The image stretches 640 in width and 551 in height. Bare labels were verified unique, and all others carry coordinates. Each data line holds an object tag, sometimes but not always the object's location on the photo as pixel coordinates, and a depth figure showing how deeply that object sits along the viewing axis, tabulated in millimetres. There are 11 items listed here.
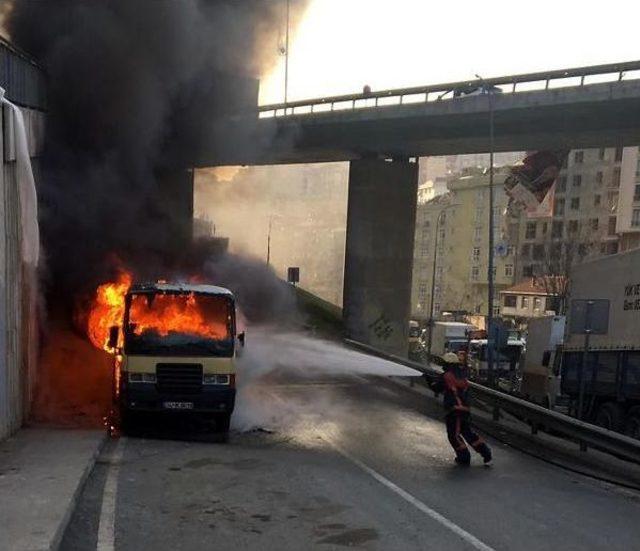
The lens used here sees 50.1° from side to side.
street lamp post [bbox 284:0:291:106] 24531
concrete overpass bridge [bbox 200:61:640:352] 22641
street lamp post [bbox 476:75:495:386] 20375
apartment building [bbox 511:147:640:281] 66125
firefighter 8383
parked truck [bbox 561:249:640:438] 11047
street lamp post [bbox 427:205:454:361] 33575
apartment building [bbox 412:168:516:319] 86250
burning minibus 9469
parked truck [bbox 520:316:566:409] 16172
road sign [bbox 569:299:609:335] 10695
